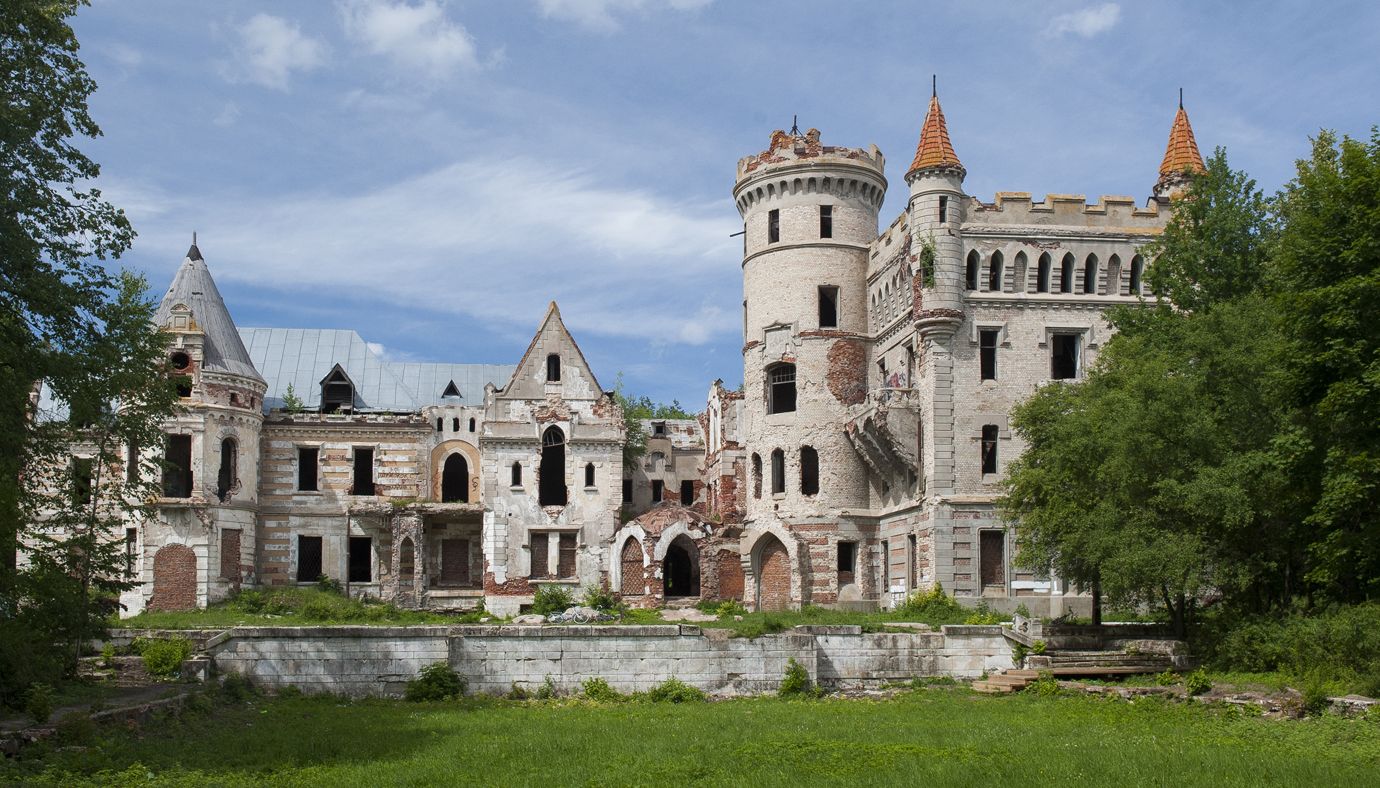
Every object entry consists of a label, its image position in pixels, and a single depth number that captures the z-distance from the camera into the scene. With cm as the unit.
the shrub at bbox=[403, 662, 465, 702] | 3247
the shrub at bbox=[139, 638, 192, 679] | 3144
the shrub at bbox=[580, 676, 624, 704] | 3278
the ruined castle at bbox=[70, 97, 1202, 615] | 4472
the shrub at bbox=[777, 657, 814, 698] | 3375
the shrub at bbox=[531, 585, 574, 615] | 4888
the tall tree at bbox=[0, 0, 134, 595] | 2425
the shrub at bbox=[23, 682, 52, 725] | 2205
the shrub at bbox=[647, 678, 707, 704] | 3300
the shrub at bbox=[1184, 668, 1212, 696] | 2886
